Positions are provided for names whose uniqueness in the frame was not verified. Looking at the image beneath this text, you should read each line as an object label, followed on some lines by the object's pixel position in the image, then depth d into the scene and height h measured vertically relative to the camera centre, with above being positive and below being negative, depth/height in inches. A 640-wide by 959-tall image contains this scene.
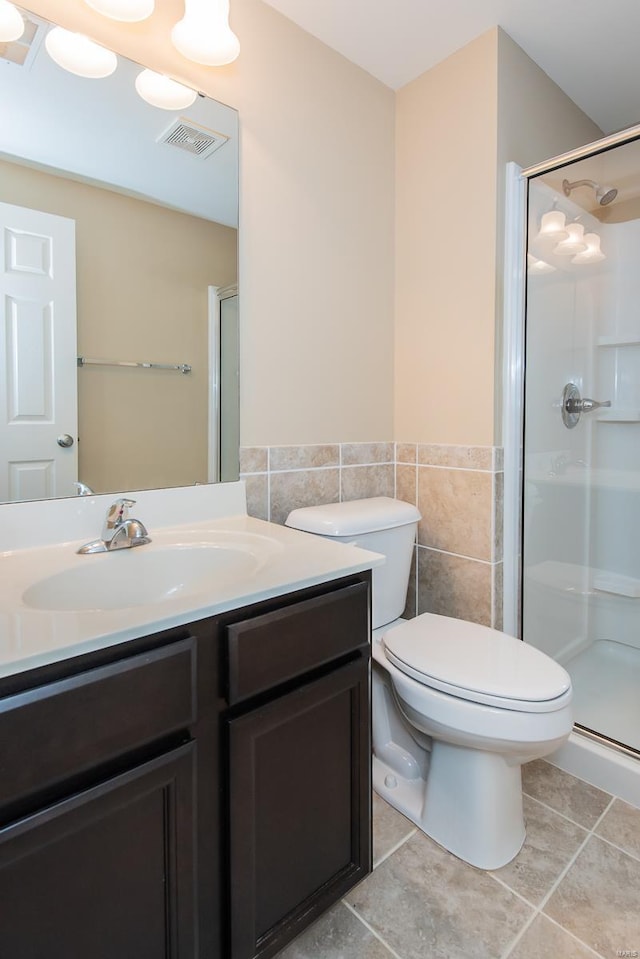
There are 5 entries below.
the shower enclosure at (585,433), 68.3 +4.4
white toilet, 45.7 -23.2
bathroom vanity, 25.7 -19.0
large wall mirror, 44.2 +17.2
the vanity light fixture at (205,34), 49.6 +42.2
